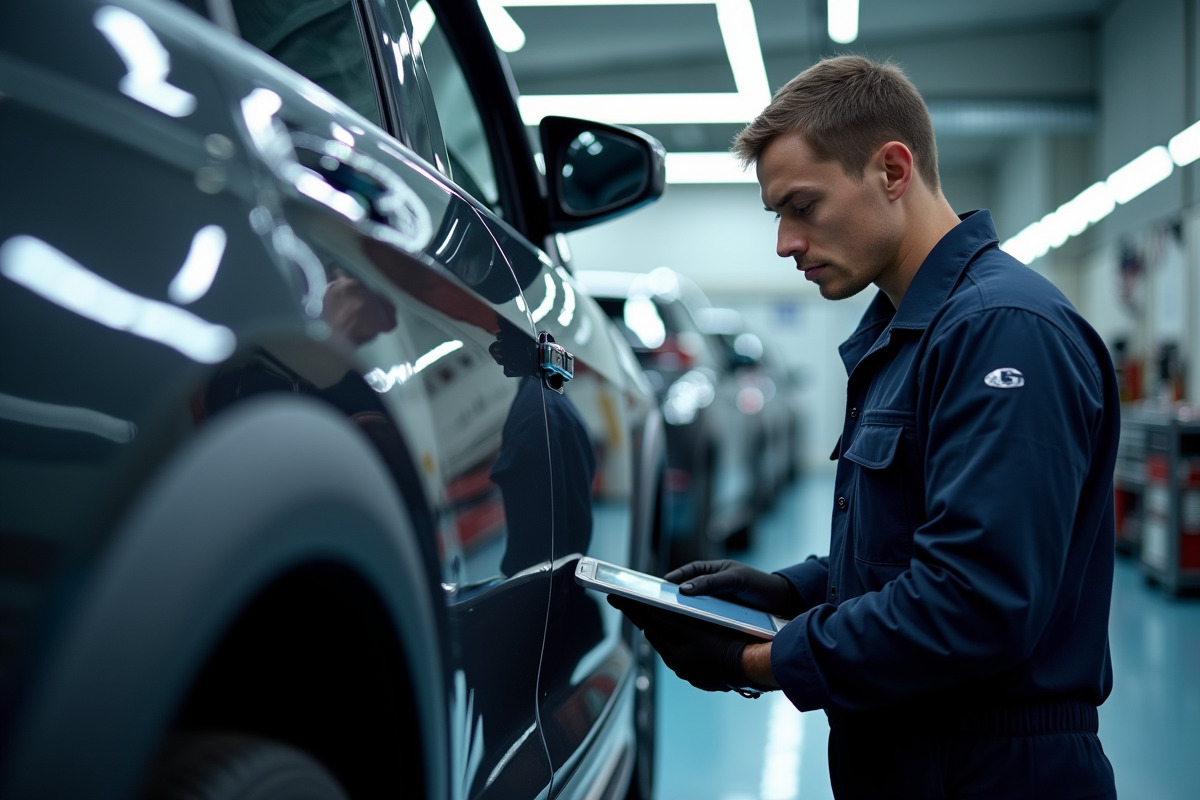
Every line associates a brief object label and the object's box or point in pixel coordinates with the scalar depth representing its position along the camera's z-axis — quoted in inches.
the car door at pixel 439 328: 31.9
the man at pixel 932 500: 43.4
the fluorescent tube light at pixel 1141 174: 388.9
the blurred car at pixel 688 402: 190.1
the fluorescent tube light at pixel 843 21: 394.9
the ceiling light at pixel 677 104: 464.8
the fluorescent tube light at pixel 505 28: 368.5
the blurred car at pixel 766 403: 277.9
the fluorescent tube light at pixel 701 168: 536.7
